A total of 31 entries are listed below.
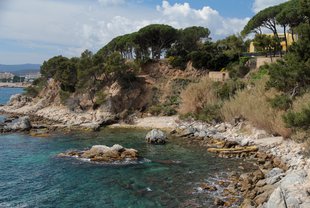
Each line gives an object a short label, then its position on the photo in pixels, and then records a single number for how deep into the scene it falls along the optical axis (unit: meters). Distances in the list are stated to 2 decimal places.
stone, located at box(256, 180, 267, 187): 15.99
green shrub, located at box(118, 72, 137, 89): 43.92
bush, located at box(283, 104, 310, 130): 19.40
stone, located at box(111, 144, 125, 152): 23.26
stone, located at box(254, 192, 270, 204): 13.67
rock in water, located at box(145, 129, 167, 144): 28.22
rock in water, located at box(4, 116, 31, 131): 34.67
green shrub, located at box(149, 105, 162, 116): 40.45
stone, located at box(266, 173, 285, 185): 15.93
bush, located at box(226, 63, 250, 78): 41.66
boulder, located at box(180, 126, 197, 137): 30.94
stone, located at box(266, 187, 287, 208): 11.36
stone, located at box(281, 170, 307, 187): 12.95
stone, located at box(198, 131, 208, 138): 29.62
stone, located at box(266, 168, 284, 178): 17.25
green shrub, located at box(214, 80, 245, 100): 34.28
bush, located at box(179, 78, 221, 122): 34.10
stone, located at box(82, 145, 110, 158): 23.16
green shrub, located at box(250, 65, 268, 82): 36.65
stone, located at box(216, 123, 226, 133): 30.35
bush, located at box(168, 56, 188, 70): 48.21
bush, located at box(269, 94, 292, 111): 24.67
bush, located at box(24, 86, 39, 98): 57.97
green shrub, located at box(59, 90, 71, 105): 45.56
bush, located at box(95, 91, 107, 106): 42.17
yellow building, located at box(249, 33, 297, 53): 47.81
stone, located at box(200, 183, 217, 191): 16.71
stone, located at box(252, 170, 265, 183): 17.14
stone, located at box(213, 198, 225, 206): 14.73
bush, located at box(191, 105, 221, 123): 32.71
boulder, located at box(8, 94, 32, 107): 56.79
